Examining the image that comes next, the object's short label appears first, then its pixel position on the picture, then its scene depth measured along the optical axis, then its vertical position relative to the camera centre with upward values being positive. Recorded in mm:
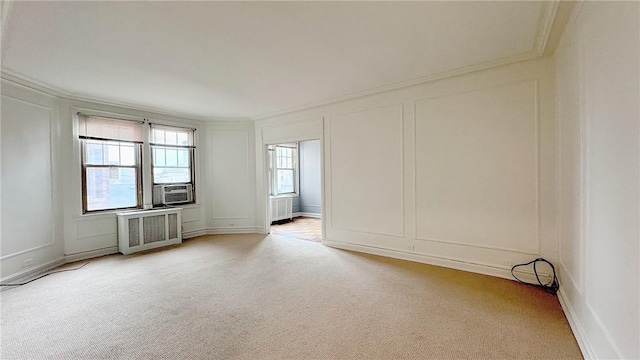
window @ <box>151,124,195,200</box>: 5535 +515
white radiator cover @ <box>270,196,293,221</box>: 7442 -781
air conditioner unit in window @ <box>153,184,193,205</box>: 5535 -272
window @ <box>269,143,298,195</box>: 7832 +306
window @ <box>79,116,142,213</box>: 4637 +311
